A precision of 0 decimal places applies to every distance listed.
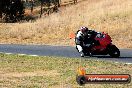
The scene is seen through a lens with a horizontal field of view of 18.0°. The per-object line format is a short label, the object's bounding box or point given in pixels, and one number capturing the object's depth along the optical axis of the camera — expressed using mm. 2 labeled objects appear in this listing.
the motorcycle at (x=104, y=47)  23125
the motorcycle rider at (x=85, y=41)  23062
